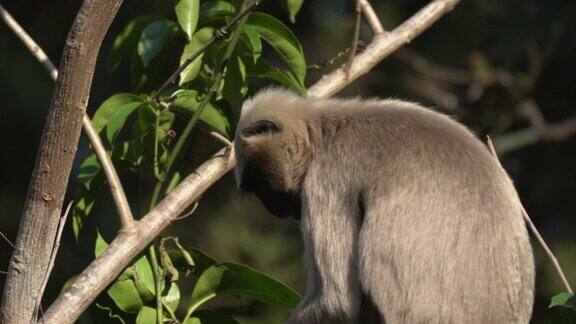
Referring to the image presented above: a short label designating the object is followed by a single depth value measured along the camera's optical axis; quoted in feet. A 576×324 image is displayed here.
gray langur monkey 27.35
